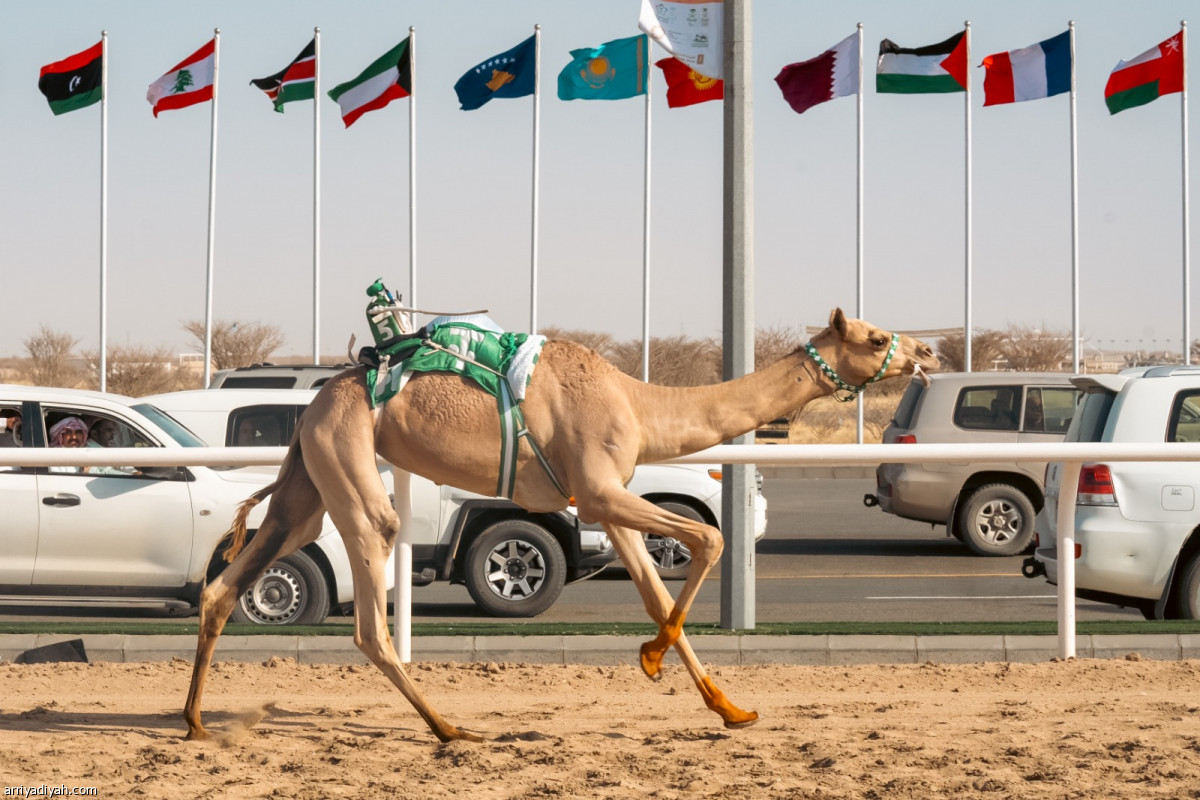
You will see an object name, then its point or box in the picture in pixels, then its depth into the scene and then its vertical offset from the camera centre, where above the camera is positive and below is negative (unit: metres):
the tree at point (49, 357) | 62.75 +2.92
